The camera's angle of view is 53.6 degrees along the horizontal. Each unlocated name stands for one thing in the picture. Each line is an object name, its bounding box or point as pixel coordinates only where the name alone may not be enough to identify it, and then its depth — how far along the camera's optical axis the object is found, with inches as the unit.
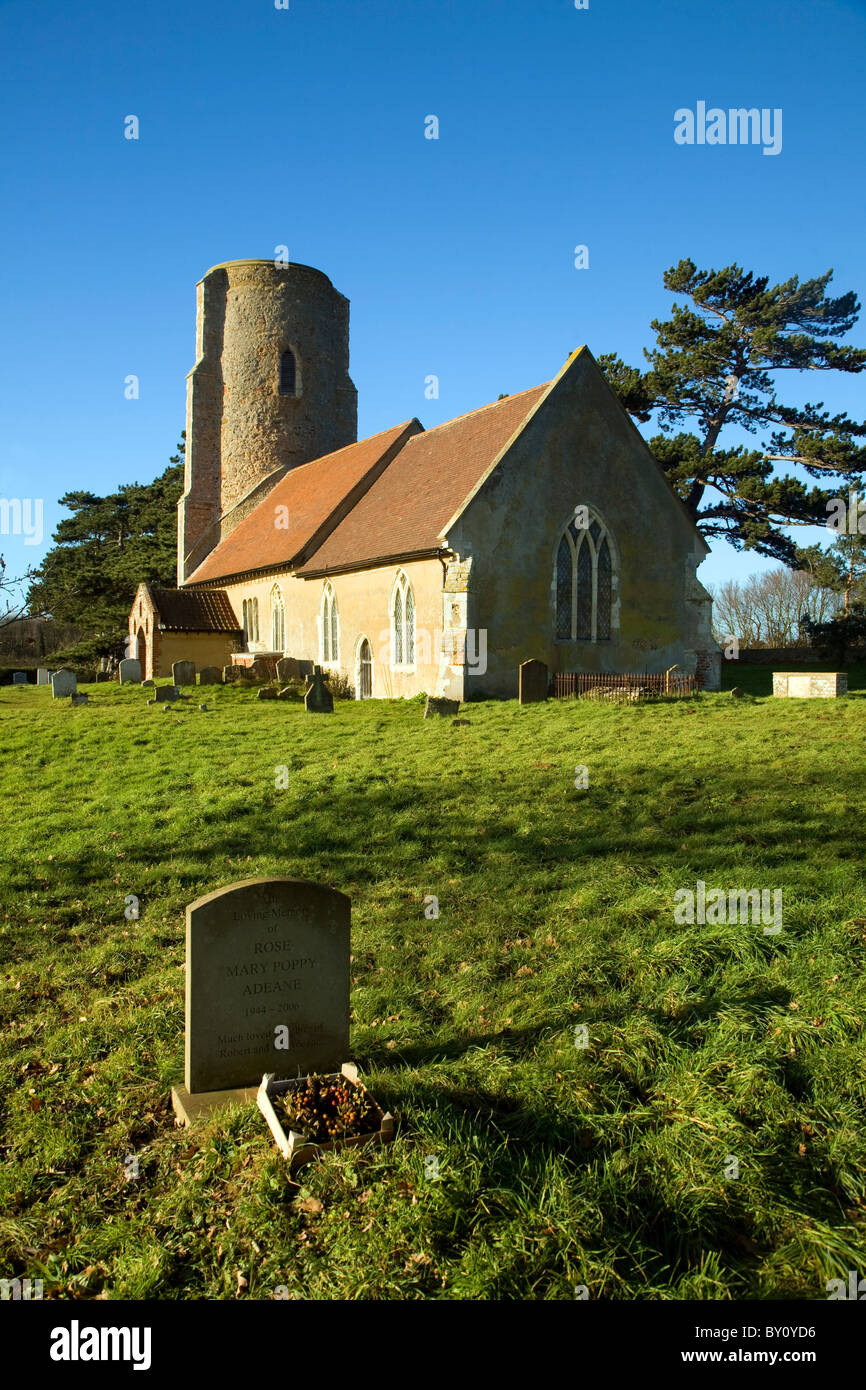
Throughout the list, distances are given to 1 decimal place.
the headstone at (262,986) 180.2
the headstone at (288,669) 932.0
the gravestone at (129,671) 961.3
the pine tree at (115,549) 1664.6
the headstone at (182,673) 935.0
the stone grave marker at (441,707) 668.7
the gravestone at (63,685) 834.2
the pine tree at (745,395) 1290.6
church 762.2
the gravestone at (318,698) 721.0
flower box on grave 152.3
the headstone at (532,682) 703.1
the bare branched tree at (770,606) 2539.4
